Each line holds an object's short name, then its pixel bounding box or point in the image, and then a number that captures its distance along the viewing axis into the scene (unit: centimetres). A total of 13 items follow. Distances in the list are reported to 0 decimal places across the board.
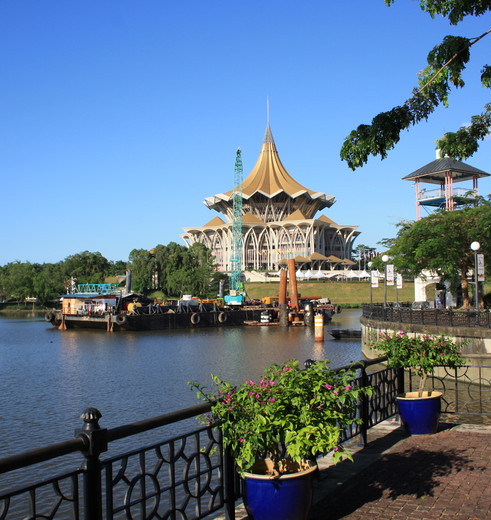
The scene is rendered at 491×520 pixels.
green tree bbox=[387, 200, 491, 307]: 3662
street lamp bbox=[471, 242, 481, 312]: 2437
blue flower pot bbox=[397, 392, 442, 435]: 979
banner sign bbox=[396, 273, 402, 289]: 3721
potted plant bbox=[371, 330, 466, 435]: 981
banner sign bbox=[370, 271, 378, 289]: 3714
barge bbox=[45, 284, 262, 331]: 5997
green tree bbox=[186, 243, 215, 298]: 9794
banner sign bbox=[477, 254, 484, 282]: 2319
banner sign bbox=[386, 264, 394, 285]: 3291
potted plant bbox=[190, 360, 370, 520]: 549
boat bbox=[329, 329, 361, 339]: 4684
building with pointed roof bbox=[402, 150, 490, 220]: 5756
